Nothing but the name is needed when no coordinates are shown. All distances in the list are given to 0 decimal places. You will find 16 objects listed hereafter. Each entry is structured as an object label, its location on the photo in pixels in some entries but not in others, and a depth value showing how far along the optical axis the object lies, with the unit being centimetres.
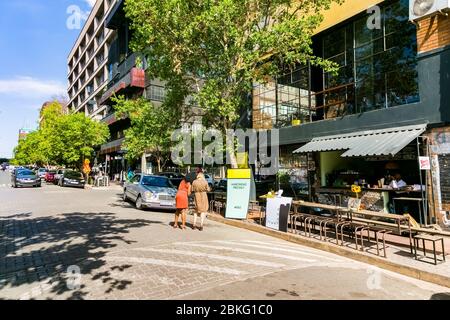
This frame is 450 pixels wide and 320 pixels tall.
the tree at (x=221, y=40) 1213
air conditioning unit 945
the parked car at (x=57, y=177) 3350
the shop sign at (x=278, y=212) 1005
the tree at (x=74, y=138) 3497
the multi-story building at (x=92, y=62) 5234
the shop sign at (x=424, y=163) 891
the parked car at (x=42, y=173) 4535
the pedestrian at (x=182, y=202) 1041
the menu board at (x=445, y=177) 928
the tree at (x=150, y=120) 1568
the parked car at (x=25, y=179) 2784
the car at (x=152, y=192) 1420
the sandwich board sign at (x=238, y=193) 1229
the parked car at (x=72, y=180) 2978
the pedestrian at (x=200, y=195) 1041
